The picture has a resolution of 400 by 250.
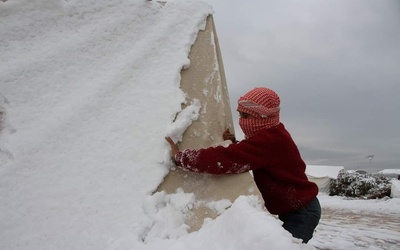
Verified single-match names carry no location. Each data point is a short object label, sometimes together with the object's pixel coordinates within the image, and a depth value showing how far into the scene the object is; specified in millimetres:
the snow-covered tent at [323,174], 18609
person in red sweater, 1693
